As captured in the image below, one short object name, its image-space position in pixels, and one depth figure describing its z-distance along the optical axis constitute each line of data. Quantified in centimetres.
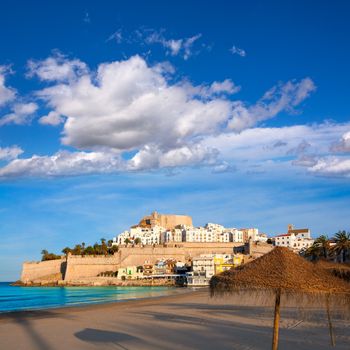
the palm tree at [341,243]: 5125
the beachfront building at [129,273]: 10225
